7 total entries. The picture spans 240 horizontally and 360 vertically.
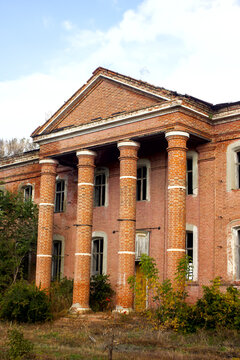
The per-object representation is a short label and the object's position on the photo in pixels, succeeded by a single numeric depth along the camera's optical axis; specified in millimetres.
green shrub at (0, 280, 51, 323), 18984
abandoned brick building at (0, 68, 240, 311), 18578
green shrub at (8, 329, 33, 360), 10664
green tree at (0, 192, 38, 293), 23736
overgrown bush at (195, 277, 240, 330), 15328
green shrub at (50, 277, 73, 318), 20336
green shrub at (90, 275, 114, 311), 21061
